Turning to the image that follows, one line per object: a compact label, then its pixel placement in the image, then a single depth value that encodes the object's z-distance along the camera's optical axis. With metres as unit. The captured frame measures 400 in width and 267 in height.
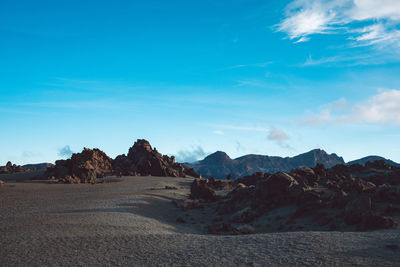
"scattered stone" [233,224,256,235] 11.14
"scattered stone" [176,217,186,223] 14.33
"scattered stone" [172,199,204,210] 18.04
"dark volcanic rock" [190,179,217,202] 21.80
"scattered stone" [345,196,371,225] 11.20
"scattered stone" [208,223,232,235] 11.85
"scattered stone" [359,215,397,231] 10.17
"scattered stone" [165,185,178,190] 25.76
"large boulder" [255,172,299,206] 15.64
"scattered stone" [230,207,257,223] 14.83
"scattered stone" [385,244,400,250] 7.09
